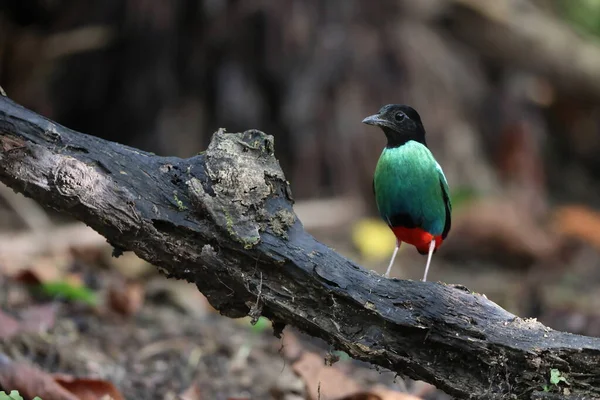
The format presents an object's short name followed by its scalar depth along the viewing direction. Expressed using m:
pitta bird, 6.93
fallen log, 5.71
